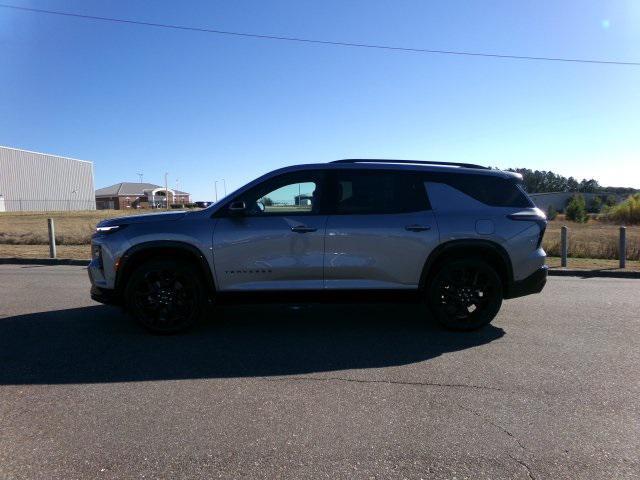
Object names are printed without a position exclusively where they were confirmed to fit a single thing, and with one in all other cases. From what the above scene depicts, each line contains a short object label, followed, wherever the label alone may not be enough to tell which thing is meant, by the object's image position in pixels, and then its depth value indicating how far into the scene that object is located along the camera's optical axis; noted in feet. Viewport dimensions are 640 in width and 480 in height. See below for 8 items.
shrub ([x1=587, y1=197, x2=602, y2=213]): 293.02
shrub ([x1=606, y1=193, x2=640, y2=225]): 135.43
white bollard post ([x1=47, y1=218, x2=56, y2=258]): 42.84
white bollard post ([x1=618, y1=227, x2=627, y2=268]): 38.40
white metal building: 242.58
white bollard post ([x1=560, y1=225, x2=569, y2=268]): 38.70
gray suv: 18.07
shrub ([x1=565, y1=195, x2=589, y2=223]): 178.87
